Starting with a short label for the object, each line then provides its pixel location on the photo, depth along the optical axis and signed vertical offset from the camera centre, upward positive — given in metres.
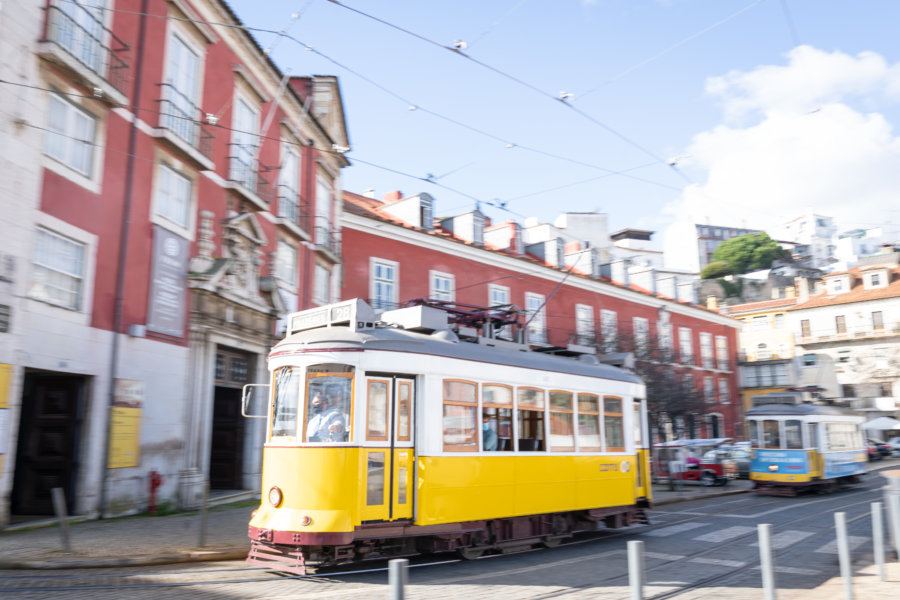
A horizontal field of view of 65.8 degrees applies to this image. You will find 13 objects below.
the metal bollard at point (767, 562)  6.35 -1.24
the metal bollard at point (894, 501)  8.73 -0.93
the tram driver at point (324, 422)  8.31 +0.03
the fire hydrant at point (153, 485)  13.05 -1.14
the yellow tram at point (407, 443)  8.17 -0.23
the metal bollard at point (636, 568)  5.00 -1.02
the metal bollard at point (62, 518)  8.52 -1.16
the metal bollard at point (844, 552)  6.90 -1.28
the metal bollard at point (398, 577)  3.77 -0.82
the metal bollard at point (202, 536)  9.55 -1.52
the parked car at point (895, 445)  42.84 -1.13
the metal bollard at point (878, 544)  8.03 -1.35
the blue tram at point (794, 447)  19.36 -0.59
